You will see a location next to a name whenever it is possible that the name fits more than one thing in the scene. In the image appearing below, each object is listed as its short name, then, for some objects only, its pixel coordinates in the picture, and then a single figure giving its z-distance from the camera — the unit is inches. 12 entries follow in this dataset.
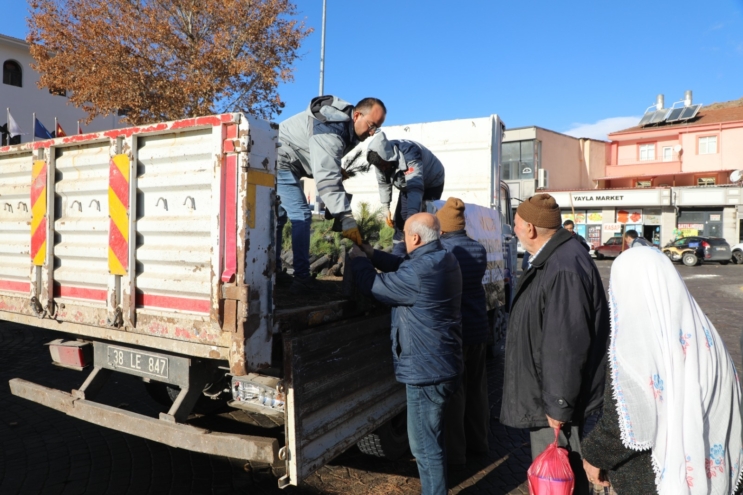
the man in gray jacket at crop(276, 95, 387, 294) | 153.4
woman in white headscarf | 78.6
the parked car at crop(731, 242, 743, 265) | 1120.2
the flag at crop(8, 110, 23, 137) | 630.1
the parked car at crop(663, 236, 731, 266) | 1079.7
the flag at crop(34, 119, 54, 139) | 593.6
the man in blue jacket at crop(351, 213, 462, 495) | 128.6
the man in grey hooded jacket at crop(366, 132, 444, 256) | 199.0
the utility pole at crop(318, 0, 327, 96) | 798.5
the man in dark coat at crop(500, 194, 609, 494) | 102.2
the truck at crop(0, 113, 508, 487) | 113.3
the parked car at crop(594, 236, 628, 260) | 1238.4
